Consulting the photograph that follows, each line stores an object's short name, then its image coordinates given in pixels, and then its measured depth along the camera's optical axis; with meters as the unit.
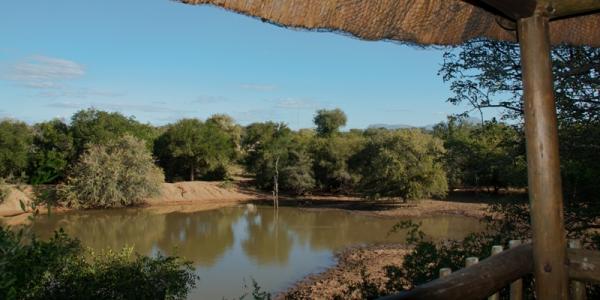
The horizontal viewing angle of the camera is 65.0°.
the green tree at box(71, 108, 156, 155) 26.14
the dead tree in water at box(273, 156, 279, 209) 25.44
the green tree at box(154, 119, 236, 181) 29.55
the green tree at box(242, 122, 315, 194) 28.22
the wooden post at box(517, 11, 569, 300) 1.67
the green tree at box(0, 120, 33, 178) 24.19
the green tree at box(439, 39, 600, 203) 3.95
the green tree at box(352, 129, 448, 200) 22.94
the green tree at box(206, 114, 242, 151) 36.22
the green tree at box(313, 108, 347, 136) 40.84
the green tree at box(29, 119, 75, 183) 26.12
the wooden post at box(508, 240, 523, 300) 1.89
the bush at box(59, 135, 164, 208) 23.14
